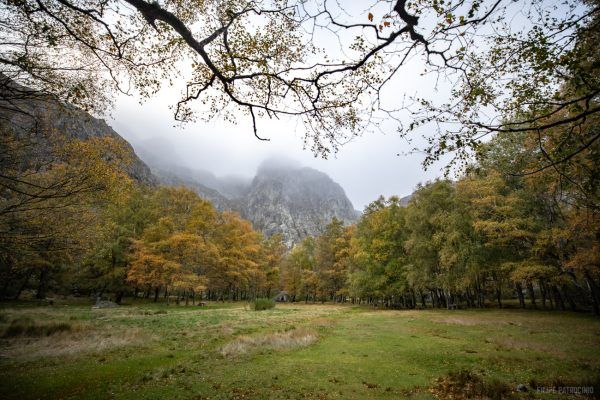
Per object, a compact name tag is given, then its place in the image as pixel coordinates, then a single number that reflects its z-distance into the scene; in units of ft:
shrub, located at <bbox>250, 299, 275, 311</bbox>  123.05
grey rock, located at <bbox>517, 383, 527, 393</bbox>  26.90
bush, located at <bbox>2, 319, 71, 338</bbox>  50.62
